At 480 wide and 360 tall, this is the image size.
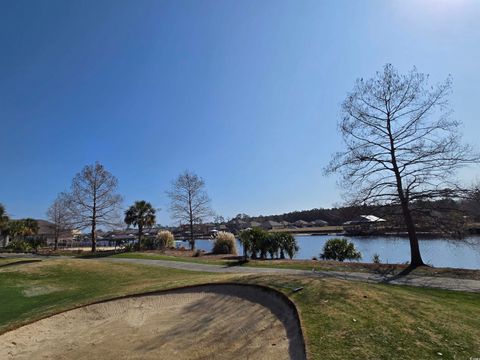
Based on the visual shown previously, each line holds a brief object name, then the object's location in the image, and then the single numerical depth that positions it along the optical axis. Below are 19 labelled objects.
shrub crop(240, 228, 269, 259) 28.70
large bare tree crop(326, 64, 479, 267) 17.48
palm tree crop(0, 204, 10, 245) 53.95
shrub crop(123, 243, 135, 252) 39.31
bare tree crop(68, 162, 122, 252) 40.78
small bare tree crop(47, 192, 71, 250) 53.39
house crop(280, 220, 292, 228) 142.00
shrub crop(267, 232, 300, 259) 28.62
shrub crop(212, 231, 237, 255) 32.53
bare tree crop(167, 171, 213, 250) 44.84
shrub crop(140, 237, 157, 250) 40.34
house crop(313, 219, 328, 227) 142.34
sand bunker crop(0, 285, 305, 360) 8.23
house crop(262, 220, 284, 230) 132.12
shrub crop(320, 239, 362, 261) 26.86
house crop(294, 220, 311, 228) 151.12
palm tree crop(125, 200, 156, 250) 43.78
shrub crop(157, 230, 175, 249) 40.12
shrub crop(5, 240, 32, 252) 46.19
